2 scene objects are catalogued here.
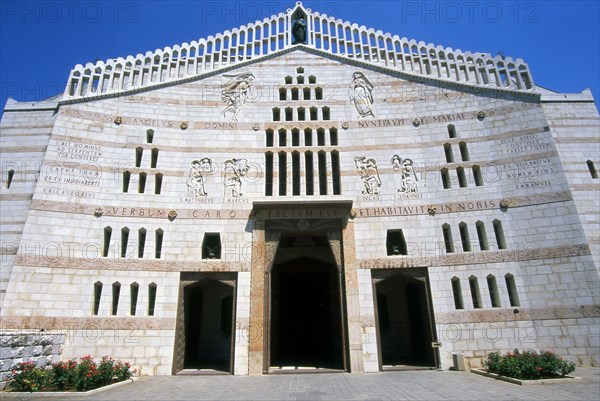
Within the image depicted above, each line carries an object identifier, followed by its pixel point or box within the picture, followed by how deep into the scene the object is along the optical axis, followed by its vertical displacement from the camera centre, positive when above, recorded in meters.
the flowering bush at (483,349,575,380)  12.77 -1.97
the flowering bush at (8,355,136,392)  12.09 -1.72
